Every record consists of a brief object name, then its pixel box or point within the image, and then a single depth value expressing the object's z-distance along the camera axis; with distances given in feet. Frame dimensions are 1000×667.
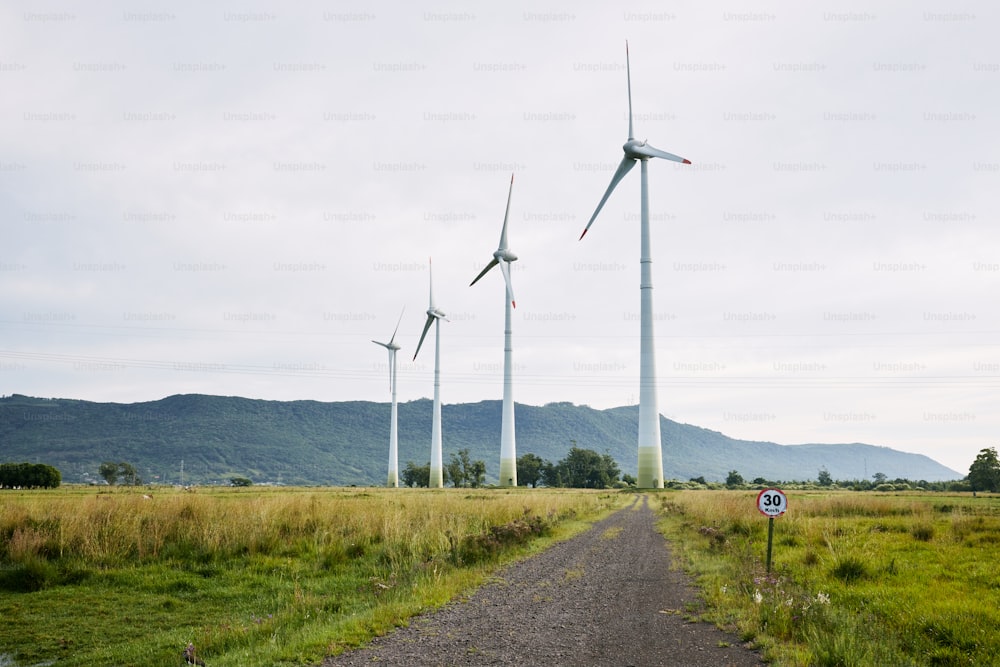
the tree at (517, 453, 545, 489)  493.36
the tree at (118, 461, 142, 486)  581.16
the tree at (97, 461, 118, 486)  553.23
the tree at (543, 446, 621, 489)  466.29
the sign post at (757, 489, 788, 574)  53.62
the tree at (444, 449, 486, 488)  482.28
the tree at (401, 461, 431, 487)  520.01
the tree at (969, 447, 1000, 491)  315.99
